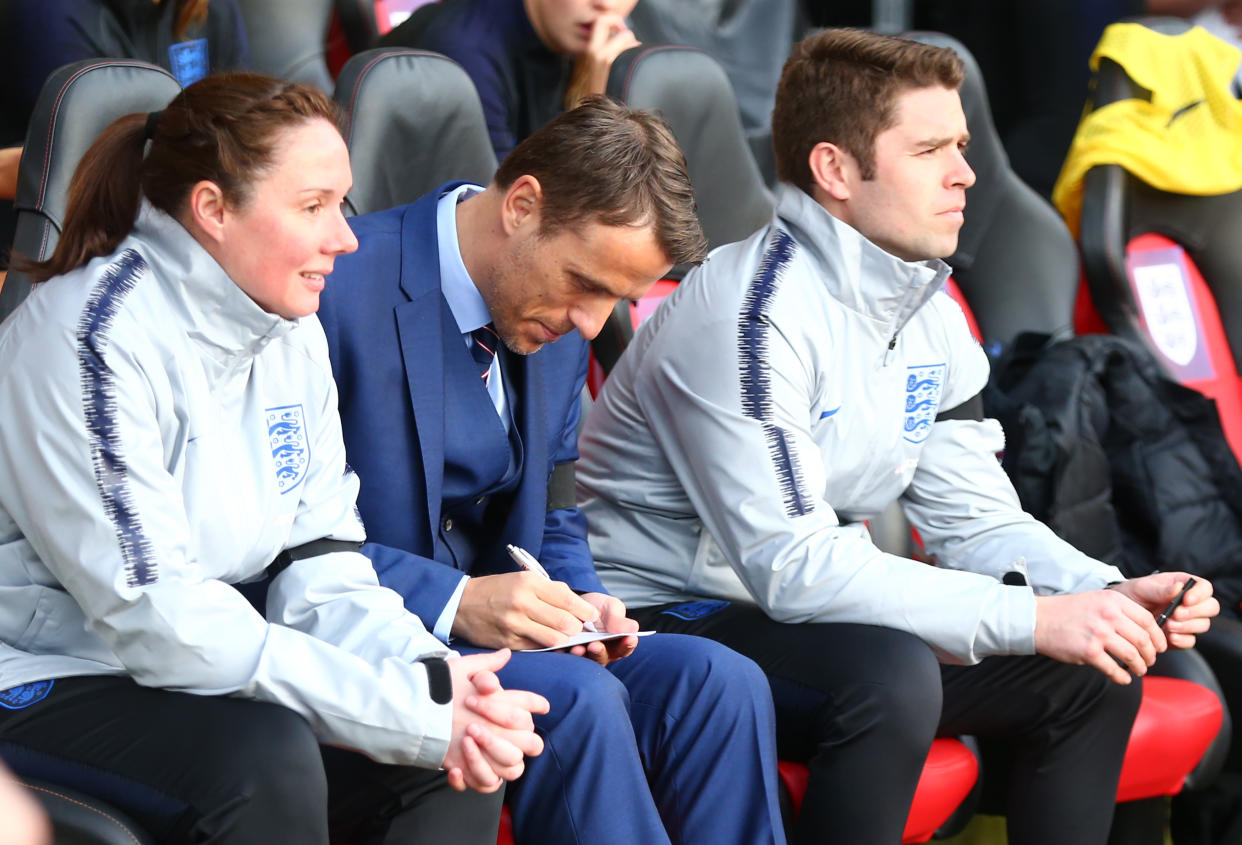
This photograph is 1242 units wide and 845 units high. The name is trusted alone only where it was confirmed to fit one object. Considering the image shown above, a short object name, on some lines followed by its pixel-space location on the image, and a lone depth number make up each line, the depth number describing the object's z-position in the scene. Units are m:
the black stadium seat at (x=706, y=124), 14.96
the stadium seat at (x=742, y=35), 15.86
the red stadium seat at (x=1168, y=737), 14.62
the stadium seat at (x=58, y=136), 14.35
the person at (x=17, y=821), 9.48
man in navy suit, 14.21
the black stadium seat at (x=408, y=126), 14.71
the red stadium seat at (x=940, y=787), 14.40
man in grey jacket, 14.34
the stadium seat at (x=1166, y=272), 15.48
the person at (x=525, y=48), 15.18
